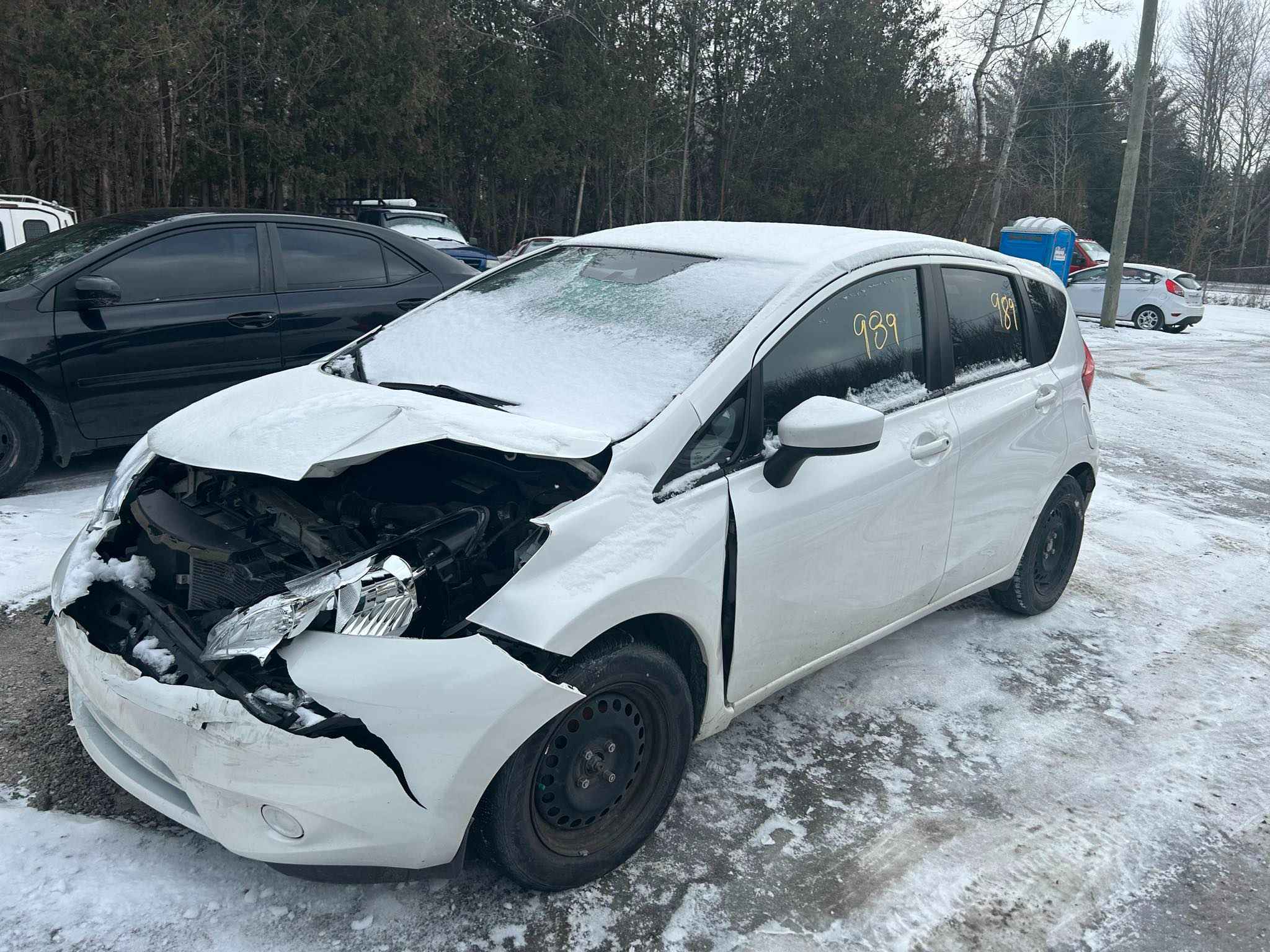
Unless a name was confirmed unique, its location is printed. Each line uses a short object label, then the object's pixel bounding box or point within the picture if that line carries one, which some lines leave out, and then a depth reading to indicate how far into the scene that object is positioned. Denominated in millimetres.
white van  8484
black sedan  5215
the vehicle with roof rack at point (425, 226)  15695
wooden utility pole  17672
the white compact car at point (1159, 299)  19297
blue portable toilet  21953
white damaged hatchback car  2252
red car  24969
